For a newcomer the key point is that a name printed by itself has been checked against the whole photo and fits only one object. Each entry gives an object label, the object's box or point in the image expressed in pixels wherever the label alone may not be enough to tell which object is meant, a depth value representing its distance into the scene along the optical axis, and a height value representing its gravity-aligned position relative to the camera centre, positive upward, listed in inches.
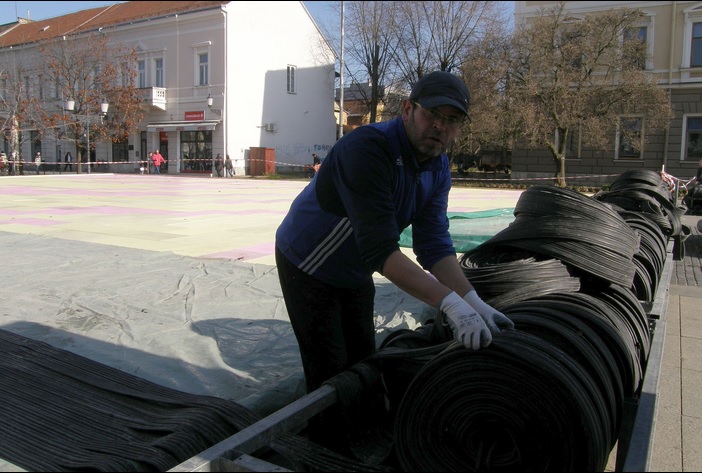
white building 1470.2 +249.0
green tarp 311.4 -28.2
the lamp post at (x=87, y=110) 1345.4 +152.4
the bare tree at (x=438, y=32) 1400.1 +352.2
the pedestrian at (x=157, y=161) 1428.4 +34.8
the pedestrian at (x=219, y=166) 1407.5 +23.5
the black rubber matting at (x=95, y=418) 96.0 -44.5
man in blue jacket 88.2 -9.8
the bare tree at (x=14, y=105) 1397.6 +163.9
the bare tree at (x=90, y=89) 1464.1 +214.3
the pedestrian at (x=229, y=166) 1417.2 +22.6
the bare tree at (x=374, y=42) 1475.1 +345.8
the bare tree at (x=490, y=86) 1078.4 +170.3
